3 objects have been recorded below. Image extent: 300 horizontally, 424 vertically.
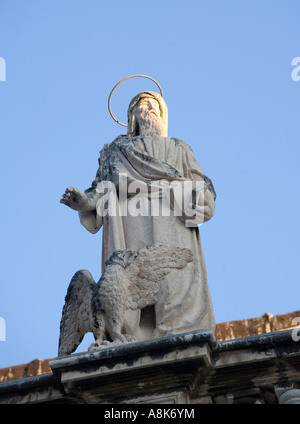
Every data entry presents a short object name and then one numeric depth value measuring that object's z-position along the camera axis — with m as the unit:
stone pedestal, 14.49
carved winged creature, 16.16
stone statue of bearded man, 16.67
